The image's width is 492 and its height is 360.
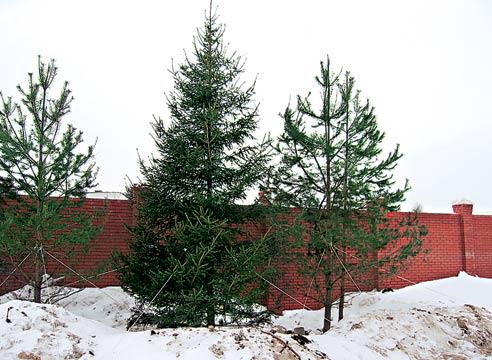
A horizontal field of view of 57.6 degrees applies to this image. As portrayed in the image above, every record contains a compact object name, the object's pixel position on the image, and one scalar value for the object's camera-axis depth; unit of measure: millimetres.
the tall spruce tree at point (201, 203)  6230
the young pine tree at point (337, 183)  7559
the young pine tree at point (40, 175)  6699
